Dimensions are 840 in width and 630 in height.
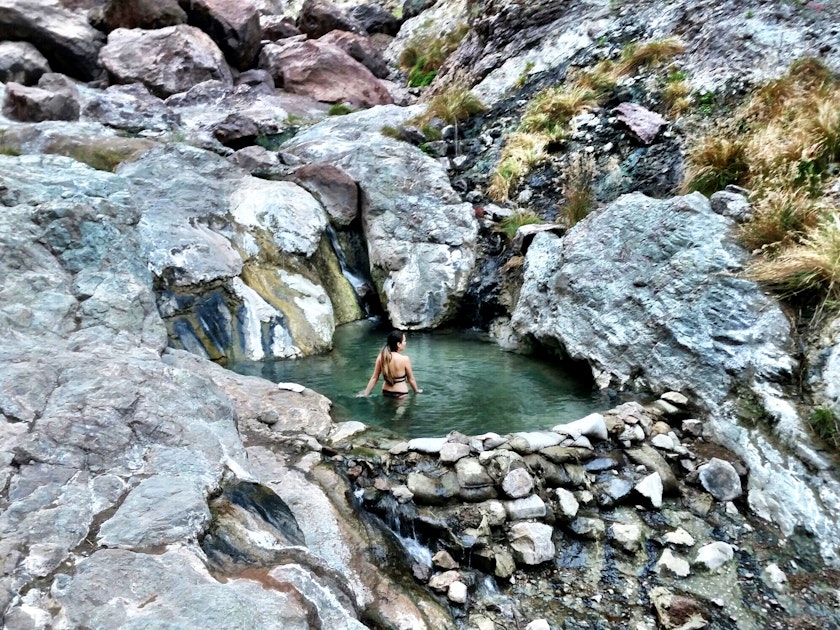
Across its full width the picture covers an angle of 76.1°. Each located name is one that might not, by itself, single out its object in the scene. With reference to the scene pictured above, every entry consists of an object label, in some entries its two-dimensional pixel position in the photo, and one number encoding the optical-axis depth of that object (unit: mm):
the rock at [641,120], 8156
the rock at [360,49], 16734
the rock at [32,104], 9750
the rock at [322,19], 18375
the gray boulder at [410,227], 8250
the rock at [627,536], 3422
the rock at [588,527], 3512
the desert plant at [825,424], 3652
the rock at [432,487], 3646
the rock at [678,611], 2881
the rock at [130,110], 11883
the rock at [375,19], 20406
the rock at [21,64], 12586
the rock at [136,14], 15109
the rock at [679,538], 3453
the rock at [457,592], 3026
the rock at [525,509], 3551
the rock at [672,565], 3246
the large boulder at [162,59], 14227
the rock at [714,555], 3279
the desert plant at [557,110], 9383
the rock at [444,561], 3242
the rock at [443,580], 3096
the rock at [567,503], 3602
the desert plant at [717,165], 6152
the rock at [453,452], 3928
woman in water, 5523
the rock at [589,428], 4314
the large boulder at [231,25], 16078
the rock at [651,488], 3754
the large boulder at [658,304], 4586
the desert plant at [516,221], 8234
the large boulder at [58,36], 13727
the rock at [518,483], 3633
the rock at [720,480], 3845
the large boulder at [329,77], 14977
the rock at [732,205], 5383
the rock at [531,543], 3291
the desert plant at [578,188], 7488
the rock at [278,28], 18625
